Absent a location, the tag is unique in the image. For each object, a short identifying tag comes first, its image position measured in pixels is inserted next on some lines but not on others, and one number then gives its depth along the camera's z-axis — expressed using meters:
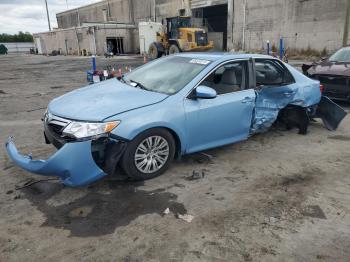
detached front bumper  3.24
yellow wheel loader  23.66
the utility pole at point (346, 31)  16.48
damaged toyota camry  3.44
